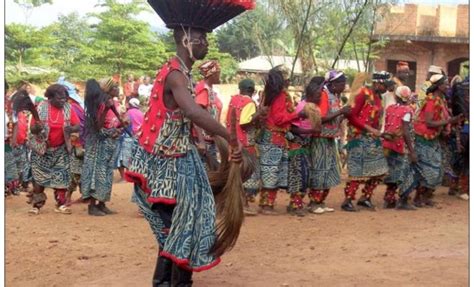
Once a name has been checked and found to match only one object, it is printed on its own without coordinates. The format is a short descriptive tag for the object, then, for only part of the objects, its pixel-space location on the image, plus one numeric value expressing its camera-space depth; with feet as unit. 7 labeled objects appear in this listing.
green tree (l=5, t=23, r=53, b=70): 88.99
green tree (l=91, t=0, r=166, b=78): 97.91
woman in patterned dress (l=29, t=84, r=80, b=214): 29.14
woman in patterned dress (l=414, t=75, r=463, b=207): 31.48
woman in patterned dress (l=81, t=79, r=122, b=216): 28.86
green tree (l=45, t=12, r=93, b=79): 98.81
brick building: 83.30
